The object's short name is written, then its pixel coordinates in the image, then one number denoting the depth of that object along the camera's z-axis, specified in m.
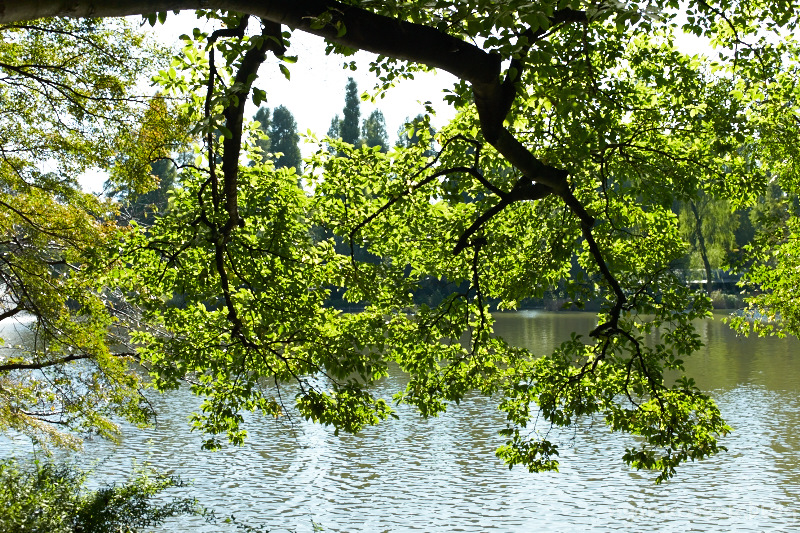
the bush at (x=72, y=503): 10.91
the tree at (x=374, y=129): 70.25
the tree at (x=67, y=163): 10.38
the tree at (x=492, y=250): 9.32
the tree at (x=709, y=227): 44.50
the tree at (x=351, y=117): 65.31
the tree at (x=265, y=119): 67.19
